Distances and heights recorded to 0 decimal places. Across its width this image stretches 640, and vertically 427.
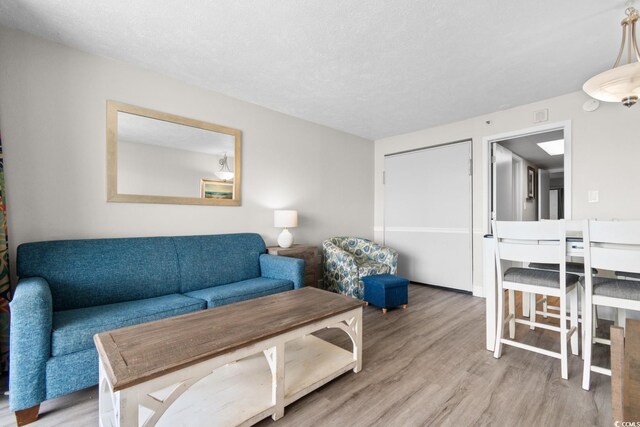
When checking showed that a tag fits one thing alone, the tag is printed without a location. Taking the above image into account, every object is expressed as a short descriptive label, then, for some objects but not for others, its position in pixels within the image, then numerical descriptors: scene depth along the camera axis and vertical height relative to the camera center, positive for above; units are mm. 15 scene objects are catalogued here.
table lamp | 3342 -119
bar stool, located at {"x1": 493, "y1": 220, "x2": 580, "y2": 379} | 1834 -425
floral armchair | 3328 -629
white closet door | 3914 +9
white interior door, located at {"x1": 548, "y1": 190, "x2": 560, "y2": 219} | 8242 +307
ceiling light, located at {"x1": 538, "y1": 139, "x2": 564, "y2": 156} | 4500 +1122
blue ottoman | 3076 -859
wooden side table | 3179 -482
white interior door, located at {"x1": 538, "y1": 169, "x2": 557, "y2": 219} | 6489 +470
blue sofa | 1464 -581
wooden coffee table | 1122 -660
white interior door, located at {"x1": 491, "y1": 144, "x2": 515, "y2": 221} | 3752 +451
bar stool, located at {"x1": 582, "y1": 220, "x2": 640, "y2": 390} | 1587 -295
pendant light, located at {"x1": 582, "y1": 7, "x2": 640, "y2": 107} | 1770 +860
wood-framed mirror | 2477 +543
